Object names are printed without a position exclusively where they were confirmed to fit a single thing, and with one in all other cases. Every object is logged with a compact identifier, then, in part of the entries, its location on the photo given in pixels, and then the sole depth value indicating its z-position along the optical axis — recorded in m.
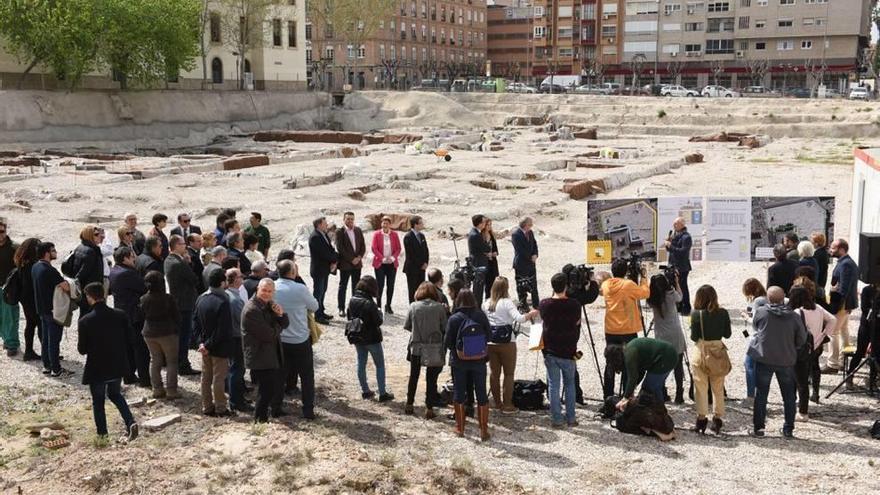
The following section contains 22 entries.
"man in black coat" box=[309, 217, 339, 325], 14.45
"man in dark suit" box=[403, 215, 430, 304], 14.49
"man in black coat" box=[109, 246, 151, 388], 10.61
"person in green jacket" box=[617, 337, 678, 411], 9.06
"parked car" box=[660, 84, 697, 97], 84.75
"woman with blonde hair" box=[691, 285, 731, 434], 9.11
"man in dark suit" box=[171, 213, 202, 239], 14.09
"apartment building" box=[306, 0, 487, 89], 110.62
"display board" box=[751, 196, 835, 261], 15.24
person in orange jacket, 9.84
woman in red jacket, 14.92
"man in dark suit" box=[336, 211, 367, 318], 14.77
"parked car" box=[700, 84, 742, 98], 83.62
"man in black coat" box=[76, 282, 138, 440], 8.76
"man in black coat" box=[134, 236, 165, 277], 11.38
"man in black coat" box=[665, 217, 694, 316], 14.68
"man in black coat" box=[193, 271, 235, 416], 9.45
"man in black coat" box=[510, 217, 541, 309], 14.55
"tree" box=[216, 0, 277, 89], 75.08
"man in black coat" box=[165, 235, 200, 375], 11.00
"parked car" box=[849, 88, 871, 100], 74.44
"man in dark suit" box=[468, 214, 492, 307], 14.38
